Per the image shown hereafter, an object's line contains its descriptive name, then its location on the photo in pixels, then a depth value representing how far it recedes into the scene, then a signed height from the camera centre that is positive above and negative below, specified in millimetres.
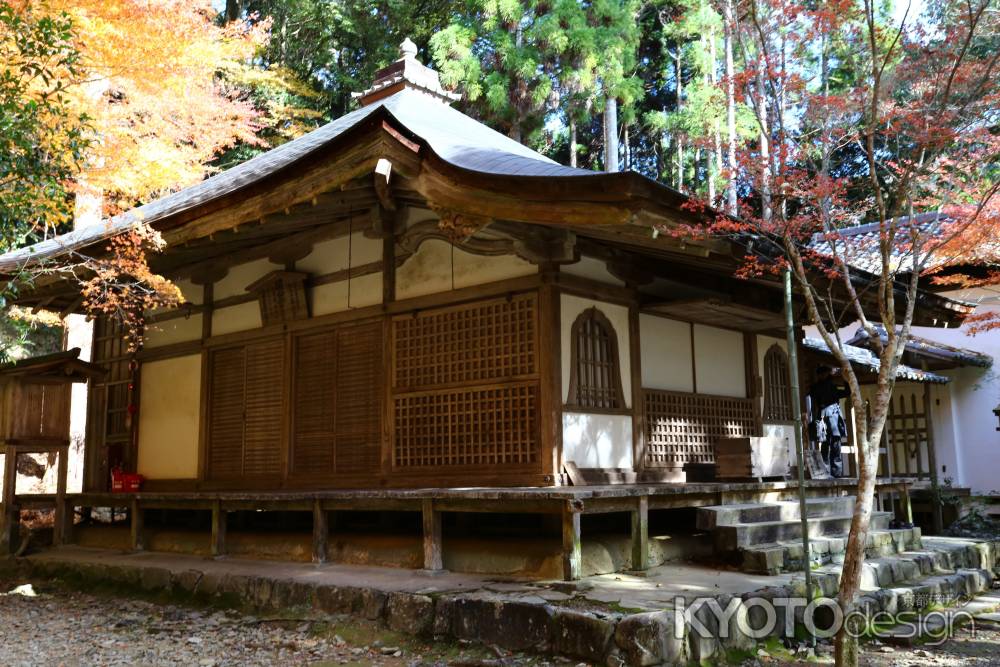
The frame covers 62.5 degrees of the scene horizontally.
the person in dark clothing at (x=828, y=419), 11820 +500
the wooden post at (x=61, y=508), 10453 -591
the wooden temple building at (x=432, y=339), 6824 +1333
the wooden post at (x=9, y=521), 10508 -730
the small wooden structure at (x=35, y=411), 9945 +635
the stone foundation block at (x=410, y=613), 6066 -1145
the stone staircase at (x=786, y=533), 6930 -731
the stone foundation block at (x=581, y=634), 5156 -1117
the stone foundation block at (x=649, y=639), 4977 -1109
